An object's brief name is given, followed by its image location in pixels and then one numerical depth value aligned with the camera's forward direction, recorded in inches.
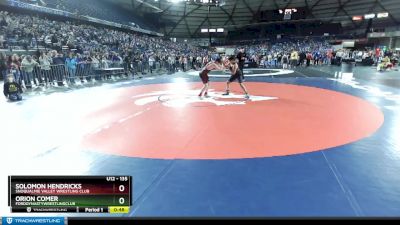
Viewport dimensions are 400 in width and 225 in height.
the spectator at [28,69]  487.8
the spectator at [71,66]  577.9
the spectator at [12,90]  378.0
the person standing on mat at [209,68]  370.3
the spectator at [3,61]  538.6
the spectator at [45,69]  518.9
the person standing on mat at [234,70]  382.0
